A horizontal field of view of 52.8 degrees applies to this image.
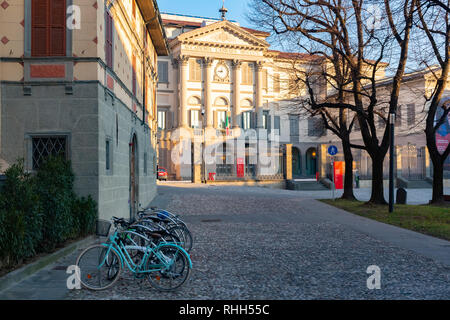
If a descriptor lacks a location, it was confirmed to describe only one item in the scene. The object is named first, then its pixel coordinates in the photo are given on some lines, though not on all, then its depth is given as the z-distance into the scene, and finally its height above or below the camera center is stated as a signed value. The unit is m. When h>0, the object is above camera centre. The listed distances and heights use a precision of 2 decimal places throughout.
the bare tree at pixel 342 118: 22.35 +2.64
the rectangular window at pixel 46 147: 11.08 +0.55
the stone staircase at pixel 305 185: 38.83 -1.53
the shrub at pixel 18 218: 7.04 -0.78
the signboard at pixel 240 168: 48.06 +0.00
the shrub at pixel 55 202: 8.70 -0.64
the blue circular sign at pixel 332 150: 23.55 +0.90
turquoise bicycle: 6.59 -1.41
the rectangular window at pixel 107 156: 12.37 +0.34
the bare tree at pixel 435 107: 20.16 +2.78
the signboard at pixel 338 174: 36.85 -0.55
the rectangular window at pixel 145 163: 22.16 +0.28
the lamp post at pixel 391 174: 18.34 -0.29
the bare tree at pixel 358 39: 19.20 +5.63
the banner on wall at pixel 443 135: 38.59 +2.70
